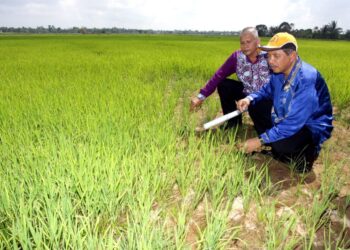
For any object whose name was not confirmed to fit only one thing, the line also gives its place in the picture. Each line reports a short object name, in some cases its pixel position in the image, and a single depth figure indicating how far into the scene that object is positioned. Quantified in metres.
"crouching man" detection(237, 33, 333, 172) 1.86
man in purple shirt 2.47
